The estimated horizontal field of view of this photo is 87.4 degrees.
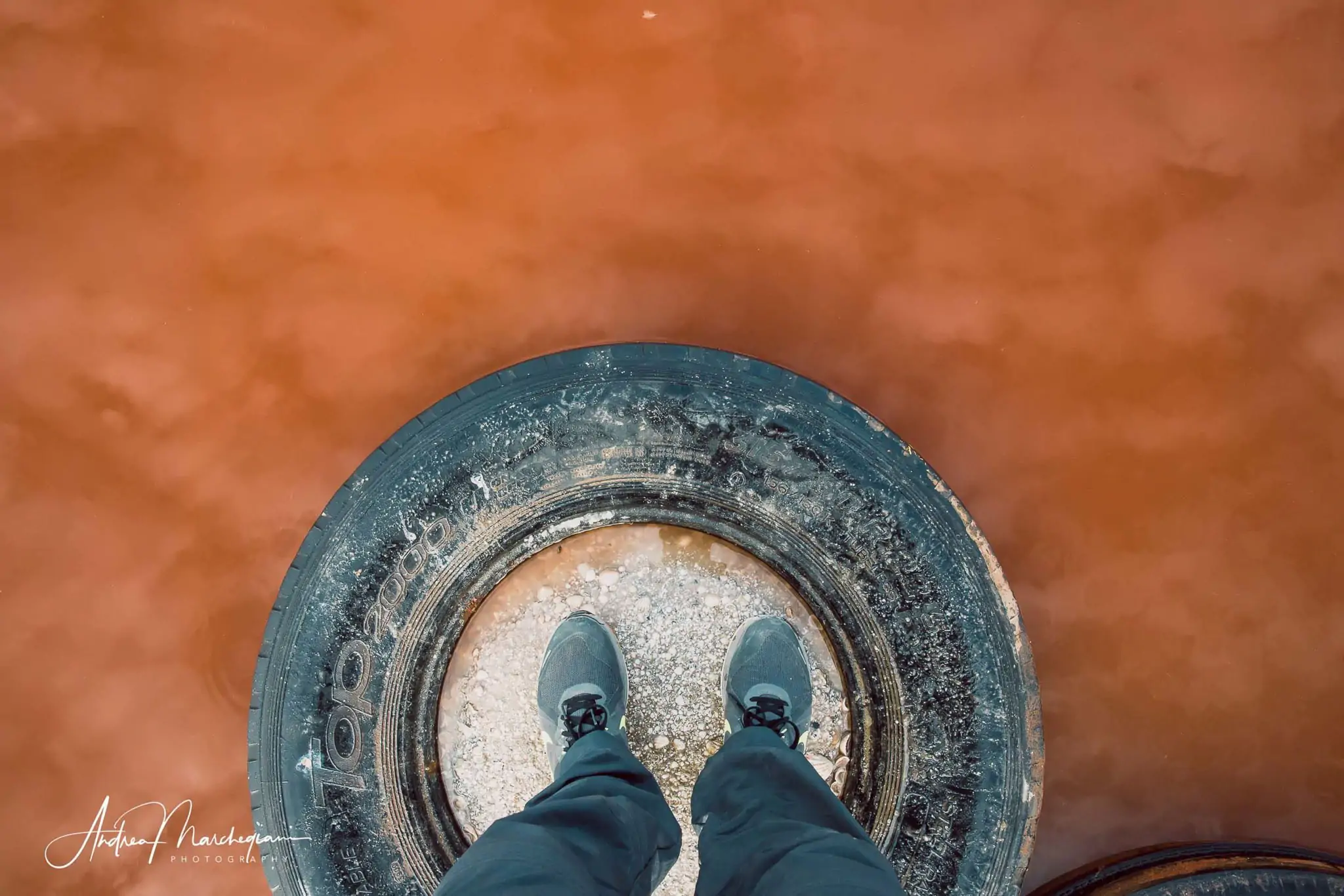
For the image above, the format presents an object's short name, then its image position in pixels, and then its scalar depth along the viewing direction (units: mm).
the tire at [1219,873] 1874
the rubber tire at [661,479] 1647
